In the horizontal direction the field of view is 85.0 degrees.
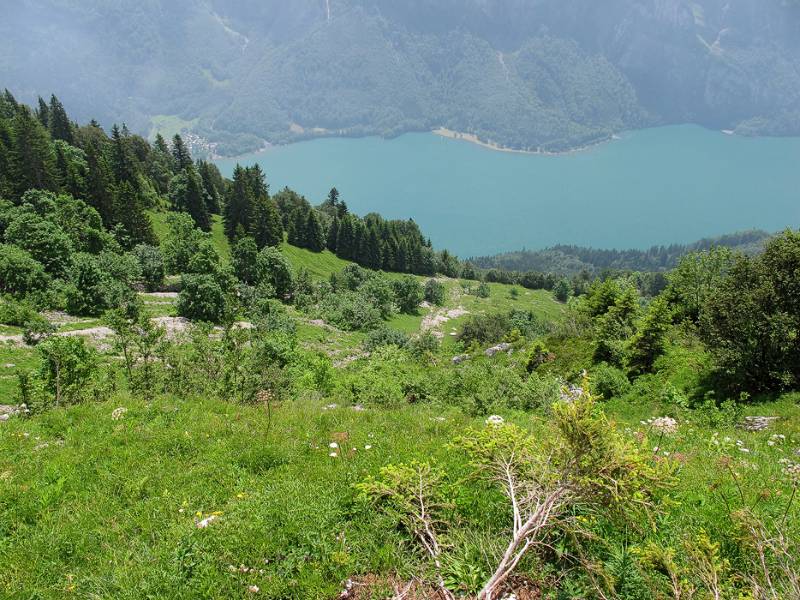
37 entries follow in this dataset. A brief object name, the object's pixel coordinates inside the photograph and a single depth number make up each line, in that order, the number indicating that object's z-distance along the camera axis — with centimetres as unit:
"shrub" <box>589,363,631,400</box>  2262
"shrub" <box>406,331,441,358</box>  4895
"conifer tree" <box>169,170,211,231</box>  8875
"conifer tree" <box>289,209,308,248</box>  10612
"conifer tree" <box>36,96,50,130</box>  9627
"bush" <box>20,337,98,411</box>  1510
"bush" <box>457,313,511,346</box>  7131
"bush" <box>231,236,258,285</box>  6981
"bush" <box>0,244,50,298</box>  4153
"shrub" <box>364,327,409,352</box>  5441
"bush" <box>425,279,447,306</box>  10544
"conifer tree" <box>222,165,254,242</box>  9219
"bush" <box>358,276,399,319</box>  8107
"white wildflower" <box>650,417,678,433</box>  1155
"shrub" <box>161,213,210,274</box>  6425
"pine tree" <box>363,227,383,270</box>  11650
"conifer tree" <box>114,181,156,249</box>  6981
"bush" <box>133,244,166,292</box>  5919
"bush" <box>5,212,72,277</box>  4791
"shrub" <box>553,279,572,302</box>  14075
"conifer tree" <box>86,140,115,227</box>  7050
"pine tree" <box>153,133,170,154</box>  11411
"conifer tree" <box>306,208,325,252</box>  10737
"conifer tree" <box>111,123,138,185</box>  8356
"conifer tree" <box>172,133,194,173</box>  11006
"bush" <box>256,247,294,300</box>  6988
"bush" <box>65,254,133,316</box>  4347
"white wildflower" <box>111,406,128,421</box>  1078
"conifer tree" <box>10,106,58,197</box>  6319
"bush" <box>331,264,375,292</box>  8969
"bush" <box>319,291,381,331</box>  6669
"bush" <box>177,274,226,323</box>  5059
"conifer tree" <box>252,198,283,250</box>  9219
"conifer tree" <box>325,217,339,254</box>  11456
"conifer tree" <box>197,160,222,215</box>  9950
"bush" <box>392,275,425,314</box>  9244
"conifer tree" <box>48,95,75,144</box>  9450
